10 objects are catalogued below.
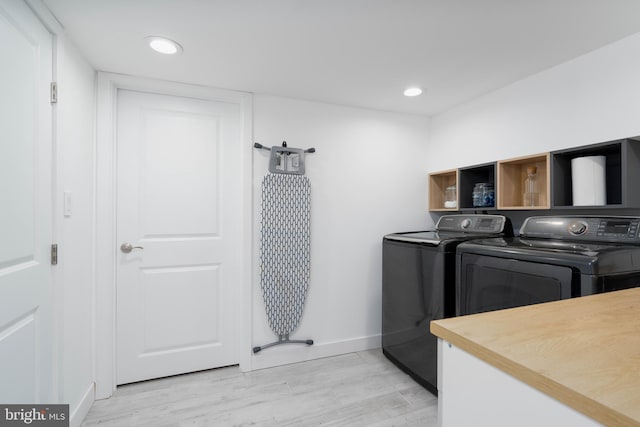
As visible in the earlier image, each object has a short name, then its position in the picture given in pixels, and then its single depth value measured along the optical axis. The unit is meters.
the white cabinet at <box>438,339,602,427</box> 0.50
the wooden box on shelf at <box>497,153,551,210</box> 2.13
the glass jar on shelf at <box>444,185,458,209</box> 2.67
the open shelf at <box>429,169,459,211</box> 2.90
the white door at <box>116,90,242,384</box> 2.15
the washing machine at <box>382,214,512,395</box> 1.97
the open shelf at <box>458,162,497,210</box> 2.54
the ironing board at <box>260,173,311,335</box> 2.39
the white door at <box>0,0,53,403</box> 1.14
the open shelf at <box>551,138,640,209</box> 1.58
